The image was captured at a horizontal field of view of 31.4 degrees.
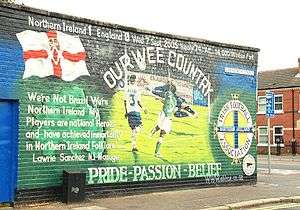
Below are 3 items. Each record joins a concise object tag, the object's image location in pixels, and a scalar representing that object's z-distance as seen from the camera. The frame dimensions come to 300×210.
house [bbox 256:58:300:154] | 42.94
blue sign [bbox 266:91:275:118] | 22.05
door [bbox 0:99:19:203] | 11.86
